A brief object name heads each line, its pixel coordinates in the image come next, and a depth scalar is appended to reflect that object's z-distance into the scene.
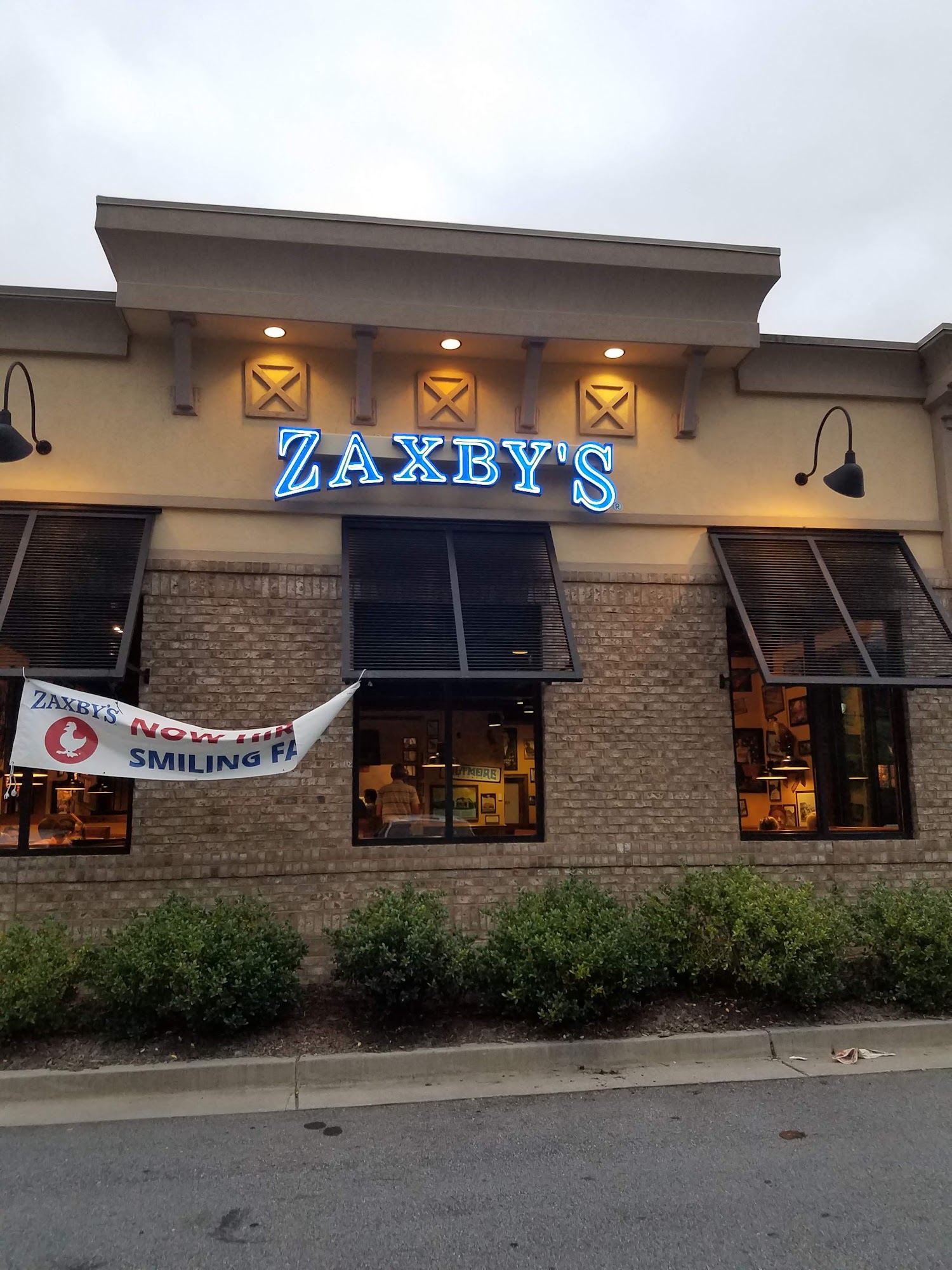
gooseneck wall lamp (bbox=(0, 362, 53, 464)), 7.57
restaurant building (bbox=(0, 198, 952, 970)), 8.62
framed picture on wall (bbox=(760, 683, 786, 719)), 9.96
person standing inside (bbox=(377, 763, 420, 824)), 9.01
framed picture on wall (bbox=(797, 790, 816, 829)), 9.71
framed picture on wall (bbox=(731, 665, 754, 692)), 9.91
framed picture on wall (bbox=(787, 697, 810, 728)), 9.95
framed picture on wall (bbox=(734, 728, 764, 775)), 9.80
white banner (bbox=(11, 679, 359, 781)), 7.14
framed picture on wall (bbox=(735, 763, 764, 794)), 9.72
